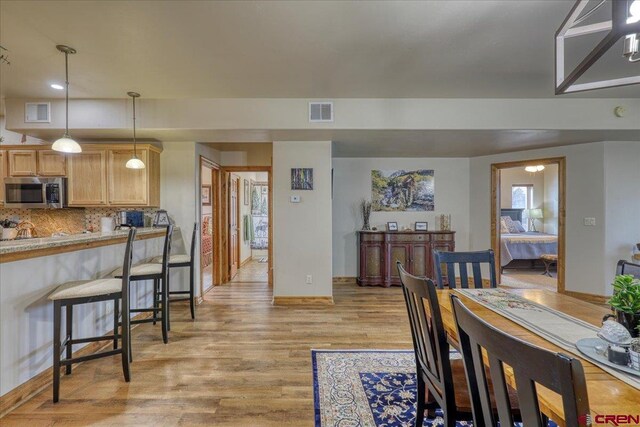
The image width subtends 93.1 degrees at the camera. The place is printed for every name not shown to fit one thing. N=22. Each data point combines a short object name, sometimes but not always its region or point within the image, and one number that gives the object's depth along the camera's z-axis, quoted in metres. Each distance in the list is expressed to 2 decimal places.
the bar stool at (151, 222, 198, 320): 3.53
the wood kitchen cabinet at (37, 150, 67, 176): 3.98
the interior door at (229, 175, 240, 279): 5.75
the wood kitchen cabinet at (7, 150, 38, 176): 4.00
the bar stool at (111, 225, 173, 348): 2.96
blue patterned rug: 1.92
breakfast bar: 1.97
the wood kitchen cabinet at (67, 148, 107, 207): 4.00
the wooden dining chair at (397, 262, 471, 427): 1.24
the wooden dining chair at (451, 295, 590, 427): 0.54
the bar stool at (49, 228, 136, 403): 2.06
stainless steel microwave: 3.90
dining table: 0.80
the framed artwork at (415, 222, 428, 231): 5.54
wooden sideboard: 5.11
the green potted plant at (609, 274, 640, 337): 1.05
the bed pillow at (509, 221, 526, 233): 7.91
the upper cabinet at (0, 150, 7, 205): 4.02
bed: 6.18
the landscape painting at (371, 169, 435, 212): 5.65
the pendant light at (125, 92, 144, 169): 3.57
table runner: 1.13
